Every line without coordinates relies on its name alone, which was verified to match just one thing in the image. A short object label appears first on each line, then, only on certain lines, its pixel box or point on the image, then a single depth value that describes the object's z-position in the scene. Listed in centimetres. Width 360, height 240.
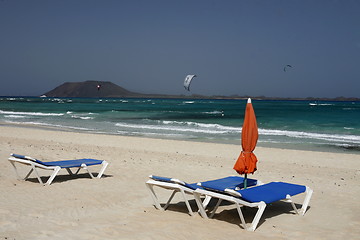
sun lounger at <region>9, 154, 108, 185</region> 797
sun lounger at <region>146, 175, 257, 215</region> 588
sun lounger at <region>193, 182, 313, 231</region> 532
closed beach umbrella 579
